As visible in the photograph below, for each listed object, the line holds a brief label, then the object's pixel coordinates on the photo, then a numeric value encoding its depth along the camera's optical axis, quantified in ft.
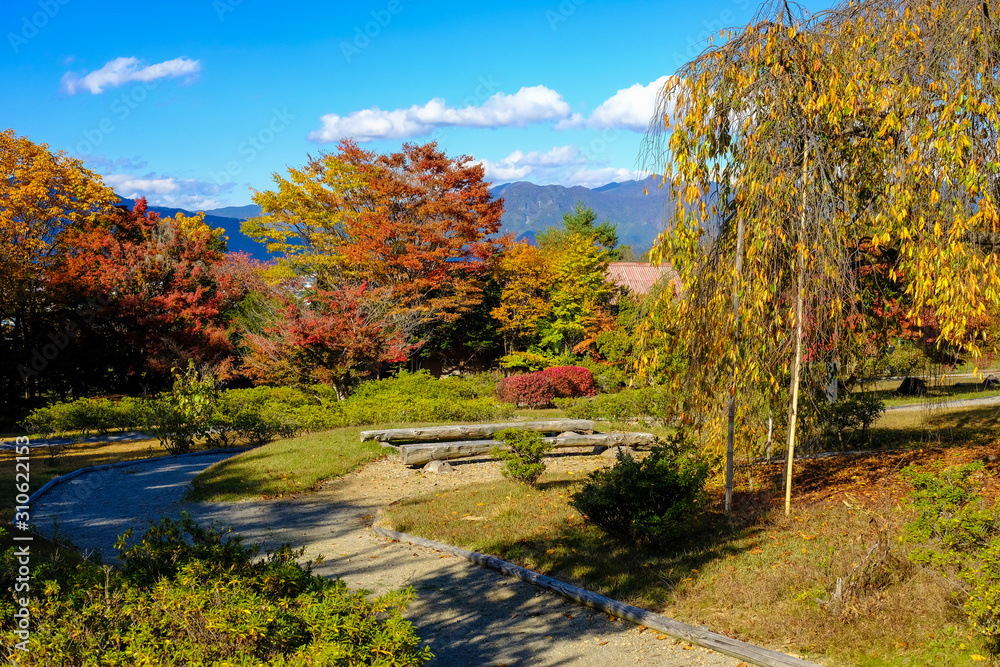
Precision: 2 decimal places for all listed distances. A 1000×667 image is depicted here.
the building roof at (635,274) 123.05
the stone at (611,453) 41.89
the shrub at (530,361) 88.63
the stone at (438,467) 37.71
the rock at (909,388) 71.82
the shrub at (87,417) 51.08
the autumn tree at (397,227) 79.51
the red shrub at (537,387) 73.31
